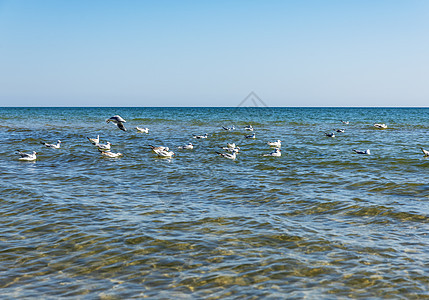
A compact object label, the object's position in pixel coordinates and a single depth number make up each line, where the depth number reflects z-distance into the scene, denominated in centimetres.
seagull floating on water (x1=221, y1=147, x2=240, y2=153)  2131
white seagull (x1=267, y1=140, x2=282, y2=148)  2412
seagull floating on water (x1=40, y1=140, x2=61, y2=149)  2277
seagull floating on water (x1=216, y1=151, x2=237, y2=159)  1942
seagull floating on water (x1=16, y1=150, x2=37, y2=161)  1812
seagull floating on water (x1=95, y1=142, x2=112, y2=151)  2152
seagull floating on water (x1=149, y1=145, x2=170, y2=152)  1943
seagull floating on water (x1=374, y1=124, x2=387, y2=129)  4103
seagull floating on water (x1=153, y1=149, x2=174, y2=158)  1960
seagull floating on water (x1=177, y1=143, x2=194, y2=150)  2333
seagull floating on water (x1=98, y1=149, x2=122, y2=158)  1939
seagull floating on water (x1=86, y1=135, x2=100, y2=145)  2494
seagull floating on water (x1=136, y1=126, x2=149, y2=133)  3358
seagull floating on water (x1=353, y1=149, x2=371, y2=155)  2021
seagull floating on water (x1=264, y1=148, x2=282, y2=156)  1973
